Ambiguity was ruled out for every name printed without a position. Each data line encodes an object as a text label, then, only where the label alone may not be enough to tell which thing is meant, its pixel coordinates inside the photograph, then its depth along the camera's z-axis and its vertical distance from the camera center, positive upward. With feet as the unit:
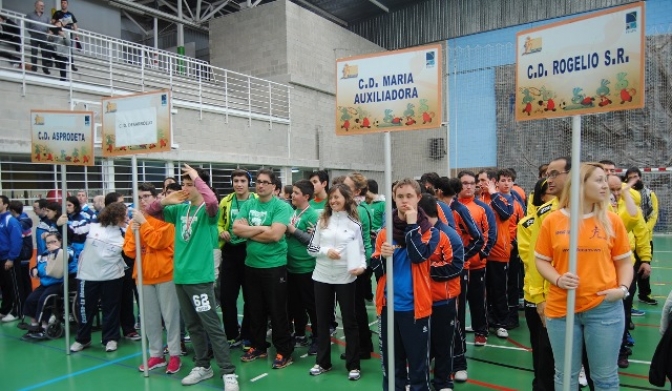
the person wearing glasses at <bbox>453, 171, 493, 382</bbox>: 14.00 -2.73
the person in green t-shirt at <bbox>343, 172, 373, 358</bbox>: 14.17 -3.76
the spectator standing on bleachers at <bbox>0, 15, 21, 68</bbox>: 29.07 +9.95
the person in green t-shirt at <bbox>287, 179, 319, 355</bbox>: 15.03 -2.28
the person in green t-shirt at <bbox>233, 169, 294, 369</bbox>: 13.73 -2.30
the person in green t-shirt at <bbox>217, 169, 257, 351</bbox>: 15.30 -2.67
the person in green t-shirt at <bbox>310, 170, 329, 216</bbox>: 16.26 -0.27
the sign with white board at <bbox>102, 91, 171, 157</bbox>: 13.30 +1.75
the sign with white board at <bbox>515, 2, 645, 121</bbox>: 7.07 +1.85
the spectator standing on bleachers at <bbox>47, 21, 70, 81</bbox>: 29.89 +9.45
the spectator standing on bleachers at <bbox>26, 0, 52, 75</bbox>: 29.94 +10.09
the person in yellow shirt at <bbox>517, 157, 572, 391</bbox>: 9.24 -2.08
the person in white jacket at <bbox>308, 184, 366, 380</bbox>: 12.80 -2.32
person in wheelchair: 17.29 -3.88
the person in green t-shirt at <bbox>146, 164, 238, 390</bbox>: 12.50 -2.41
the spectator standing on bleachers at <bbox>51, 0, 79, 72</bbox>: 31.40 +11.43
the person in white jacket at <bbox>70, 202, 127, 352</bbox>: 16.12 -3.23
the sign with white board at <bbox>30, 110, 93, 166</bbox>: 15.84 +1.62
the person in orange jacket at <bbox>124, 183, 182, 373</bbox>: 13.78 -3.23
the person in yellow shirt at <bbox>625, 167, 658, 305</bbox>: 17.43 -1.44
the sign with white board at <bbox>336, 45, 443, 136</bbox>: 8.94 +1.81
